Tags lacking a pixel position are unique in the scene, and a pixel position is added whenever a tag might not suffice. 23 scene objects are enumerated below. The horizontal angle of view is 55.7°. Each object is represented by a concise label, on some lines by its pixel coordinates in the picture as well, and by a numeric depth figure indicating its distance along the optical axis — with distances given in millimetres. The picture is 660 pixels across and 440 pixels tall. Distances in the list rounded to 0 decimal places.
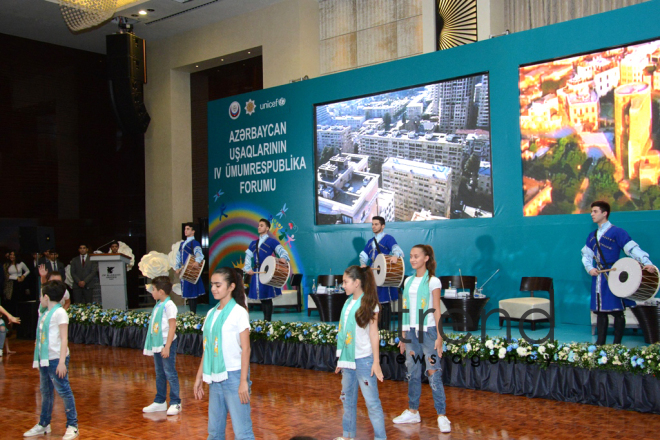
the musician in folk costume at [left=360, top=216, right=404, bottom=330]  8258
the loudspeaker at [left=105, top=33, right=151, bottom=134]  11820
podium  11930
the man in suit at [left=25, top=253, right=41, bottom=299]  13648
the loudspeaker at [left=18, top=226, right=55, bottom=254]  11922
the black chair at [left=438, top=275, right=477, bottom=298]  9078
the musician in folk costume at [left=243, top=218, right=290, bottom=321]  8562
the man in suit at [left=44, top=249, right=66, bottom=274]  11614
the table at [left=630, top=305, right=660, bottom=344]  6801
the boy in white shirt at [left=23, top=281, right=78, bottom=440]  4910
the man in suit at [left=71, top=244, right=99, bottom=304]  12438
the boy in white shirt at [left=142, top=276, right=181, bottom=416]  5598
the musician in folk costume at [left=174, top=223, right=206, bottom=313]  9445
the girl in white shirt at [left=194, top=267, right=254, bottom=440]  3582
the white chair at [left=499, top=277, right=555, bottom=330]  8055
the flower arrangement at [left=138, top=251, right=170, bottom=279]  13180
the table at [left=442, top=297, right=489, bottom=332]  8328
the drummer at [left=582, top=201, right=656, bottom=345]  6203
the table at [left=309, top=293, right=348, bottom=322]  9617
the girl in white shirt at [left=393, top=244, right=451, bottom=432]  4871
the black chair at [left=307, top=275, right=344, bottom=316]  10391
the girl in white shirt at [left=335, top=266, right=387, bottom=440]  4176
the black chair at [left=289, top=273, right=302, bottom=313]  11406
